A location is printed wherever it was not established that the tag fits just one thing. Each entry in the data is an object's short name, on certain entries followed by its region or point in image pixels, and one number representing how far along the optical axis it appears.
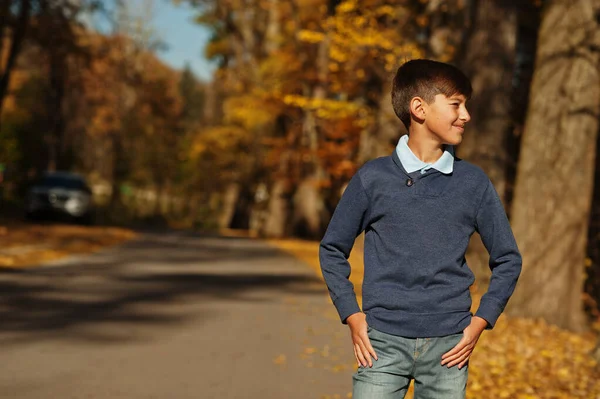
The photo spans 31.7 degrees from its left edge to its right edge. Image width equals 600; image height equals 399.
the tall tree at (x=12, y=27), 28.63
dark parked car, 34.47
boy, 3.60
